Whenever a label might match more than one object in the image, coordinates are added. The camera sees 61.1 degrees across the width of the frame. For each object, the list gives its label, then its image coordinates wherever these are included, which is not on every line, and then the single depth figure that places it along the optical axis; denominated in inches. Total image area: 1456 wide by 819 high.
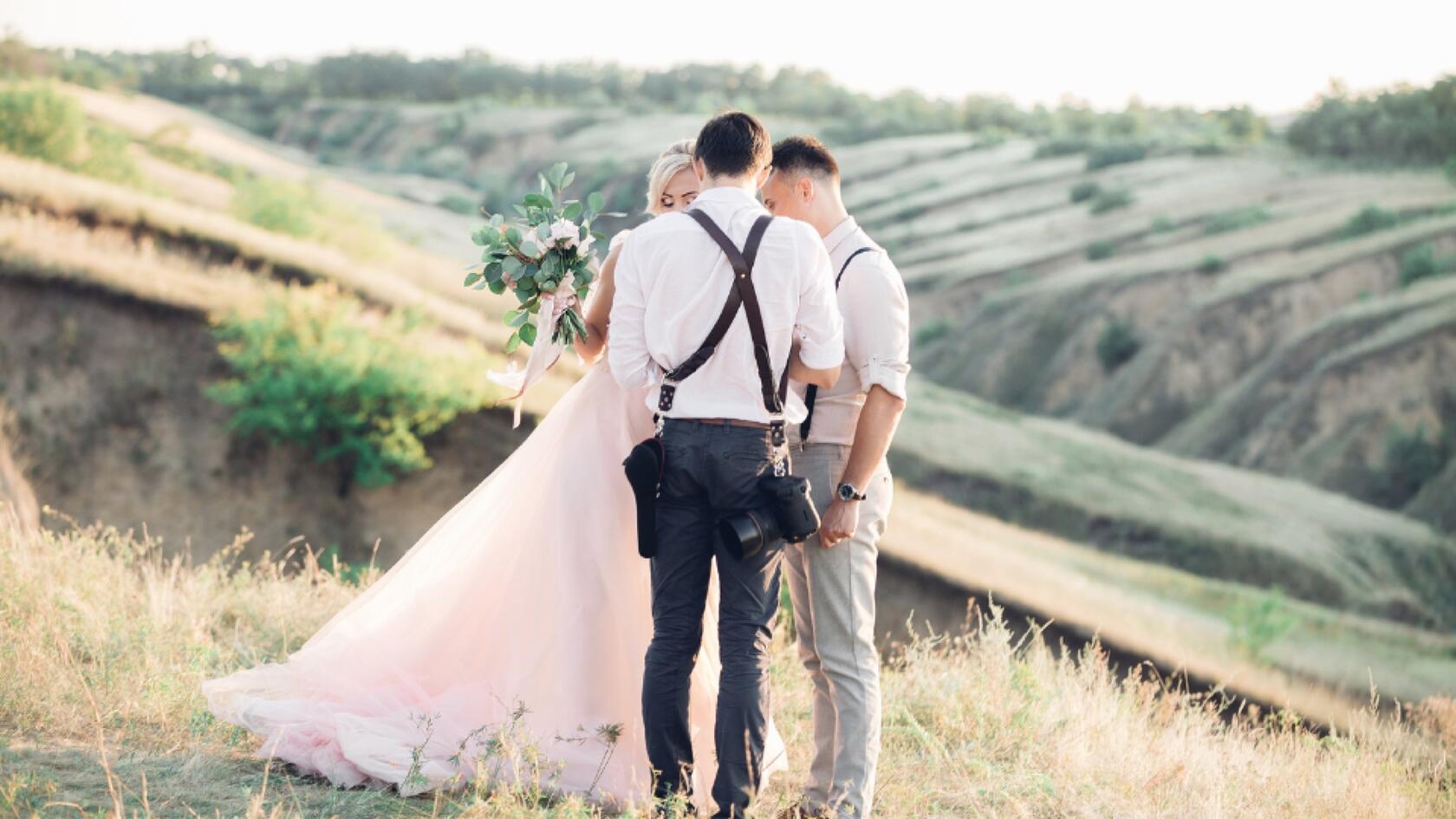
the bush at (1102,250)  2476.6
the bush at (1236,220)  2395.4
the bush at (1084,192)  2965.1
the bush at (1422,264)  1920.5
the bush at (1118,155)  3255.4
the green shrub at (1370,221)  2135.8
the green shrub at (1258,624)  875.5
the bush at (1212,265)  2129.7
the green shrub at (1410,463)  1590.8
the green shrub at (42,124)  1257.4
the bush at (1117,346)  2074.3
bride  202.8
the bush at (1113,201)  2785.4
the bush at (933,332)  2402.8
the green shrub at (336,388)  695.1
